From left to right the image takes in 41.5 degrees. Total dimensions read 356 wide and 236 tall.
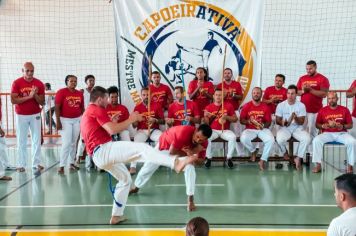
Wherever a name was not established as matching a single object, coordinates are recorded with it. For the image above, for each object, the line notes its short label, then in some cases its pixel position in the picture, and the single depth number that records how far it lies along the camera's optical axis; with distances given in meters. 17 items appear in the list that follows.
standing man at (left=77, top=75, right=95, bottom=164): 9.94
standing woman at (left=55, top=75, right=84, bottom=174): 9.38
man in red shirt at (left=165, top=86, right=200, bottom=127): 9.56
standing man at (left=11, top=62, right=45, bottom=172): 8.95
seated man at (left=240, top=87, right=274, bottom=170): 9.58
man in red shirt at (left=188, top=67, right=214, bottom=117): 9.78
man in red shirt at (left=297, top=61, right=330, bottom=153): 9.73
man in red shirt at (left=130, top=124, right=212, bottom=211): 5.86
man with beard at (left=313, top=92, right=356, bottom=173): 9.07
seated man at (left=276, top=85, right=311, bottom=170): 9.41
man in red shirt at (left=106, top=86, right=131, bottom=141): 9.49
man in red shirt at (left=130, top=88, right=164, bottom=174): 9.62
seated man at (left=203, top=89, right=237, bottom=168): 9.58
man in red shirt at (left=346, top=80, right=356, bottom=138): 9.43
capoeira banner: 10.27
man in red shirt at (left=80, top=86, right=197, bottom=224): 5.37
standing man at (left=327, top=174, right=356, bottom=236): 2.91
